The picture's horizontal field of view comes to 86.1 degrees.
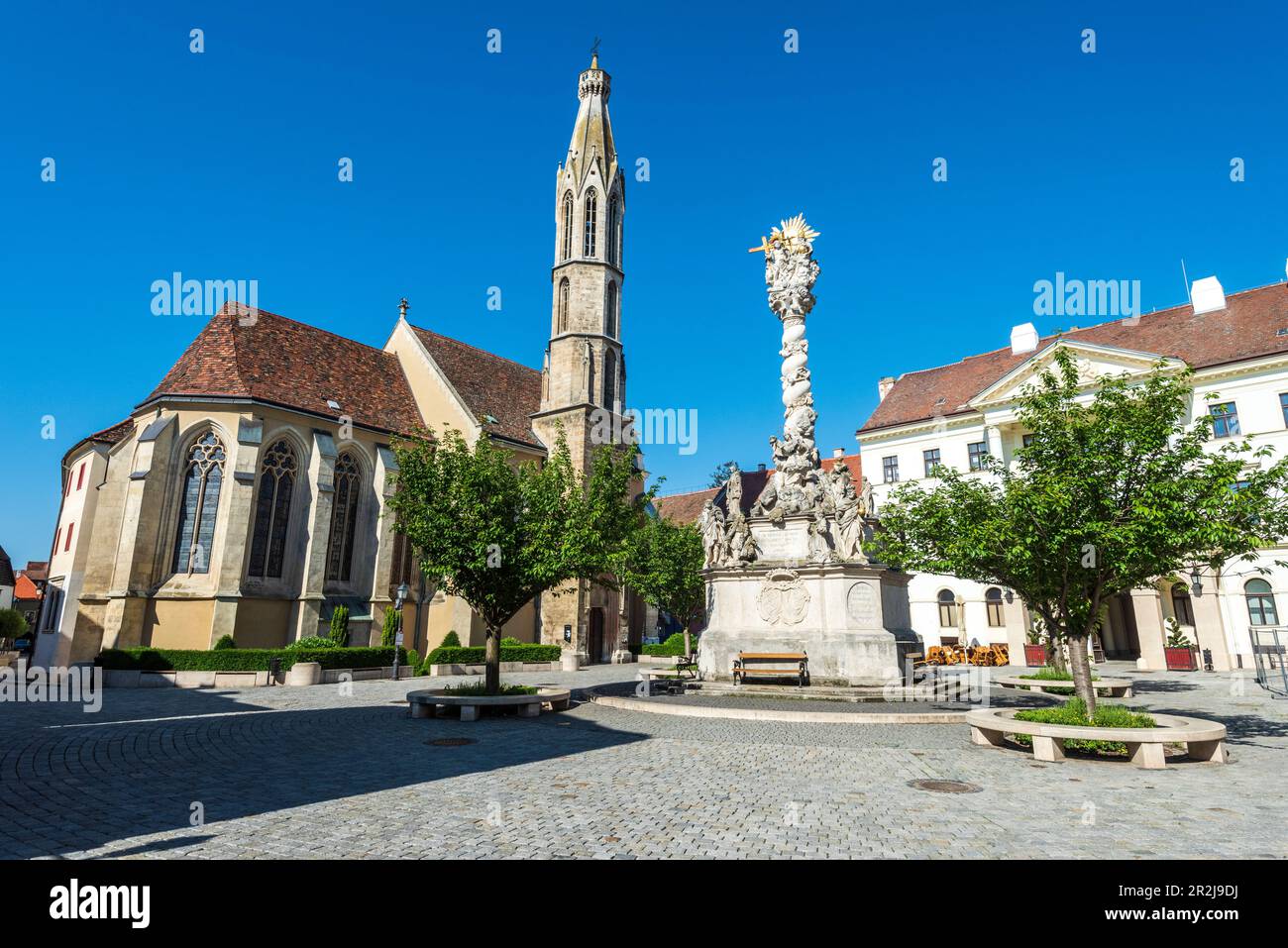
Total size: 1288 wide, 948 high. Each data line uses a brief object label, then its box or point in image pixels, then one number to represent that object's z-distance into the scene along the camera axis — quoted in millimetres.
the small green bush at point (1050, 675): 19922
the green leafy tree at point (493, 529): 15578
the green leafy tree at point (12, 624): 41719
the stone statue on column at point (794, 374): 18703
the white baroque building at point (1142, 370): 30203
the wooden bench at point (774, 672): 16156
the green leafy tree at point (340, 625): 29344
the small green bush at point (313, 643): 25438
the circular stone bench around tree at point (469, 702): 14531
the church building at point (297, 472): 27250
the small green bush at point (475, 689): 15852
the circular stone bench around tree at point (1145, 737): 9352
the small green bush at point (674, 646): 41094
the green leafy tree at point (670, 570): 35438
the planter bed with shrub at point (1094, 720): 10000
